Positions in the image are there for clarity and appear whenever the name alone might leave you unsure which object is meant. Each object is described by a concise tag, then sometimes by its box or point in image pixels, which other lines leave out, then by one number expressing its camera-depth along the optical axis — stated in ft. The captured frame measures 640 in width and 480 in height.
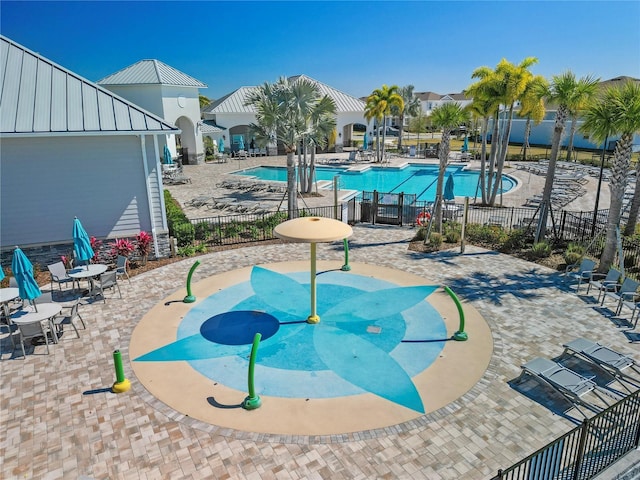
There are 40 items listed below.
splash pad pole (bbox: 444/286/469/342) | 36.76
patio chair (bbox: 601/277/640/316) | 40.93
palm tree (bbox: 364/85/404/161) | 144.36
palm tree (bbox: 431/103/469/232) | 59.72
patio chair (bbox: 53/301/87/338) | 37.09
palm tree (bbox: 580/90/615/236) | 47.96
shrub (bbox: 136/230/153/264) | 53.62
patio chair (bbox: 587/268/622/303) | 44.04
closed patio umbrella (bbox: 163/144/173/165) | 122.85
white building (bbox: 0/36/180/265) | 48.55
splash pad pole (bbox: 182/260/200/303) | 44.41
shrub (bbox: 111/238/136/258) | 52.75
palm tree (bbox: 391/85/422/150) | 238.66
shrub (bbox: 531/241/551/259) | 56.24
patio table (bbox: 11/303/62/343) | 35.43
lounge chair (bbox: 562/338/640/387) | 30.76
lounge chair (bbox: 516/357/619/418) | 28.43
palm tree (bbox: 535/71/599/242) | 52.80
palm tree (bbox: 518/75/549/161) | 70.75
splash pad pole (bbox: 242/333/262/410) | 28.60
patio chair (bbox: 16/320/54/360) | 34.17
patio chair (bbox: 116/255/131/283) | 49.33
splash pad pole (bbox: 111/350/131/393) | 30.35
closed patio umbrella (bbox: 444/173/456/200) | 67.41
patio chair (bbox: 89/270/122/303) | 44.42
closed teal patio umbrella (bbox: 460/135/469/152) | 164.29
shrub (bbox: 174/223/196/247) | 61.36
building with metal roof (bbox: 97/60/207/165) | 130.82
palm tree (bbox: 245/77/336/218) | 73.51
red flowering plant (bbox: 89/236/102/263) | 51.48
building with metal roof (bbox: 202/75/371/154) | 172.73
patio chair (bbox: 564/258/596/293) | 46.96
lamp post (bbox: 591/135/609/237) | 58.08
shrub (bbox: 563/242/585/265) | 52.60
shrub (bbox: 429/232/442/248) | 60.85
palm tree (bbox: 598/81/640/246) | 46.03
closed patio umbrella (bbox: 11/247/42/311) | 34.50
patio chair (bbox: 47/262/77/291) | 45.68
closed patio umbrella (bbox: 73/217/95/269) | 43.01
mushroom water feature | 34.47
